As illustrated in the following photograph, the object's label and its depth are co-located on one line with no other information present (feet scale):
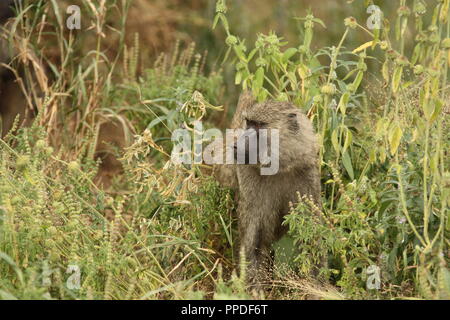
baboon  24.75
